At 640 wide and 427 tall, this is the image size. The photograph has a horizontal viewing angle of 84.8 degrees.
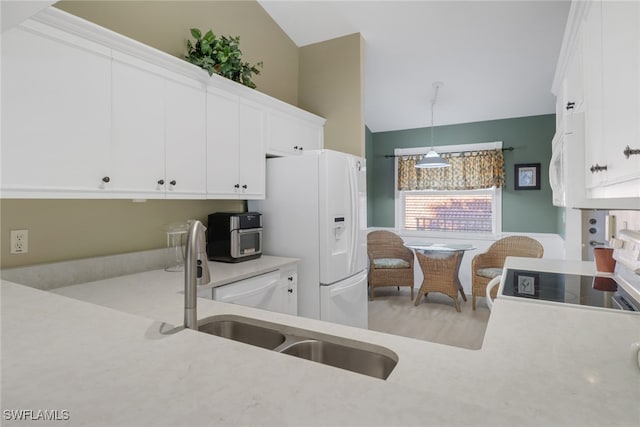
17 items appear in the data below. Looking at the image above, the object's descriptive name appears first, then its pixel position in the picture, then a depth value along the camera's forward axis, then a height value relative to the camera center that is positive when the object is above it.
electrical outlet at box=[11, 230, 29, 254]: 1.74 -0.14
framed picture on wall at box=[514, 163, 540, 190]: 4.67 +0.50
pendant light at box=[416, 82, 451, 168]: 4.14 +0.63
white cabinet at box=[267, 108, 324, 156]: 2.98 +0.75
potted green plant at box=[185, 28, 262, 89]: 2.38 +1.12
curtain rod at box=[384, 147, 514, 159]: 5.16 +0.91
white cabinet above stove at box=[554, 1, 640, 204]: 0.99 +0.42
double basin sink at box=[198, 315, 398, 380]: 1.06 -0.44
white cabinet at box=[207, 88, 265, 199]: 2.44 +0.49
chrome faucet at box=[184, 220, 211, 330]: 0.90 -0.16
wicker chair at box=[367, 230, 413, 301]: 4.76 -0.68
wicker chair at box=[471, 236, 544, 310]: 4.19 -0.53
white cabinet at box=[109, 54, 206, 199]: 1.86 +0.47
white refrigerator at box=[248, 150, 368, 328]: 2.73 -0.10
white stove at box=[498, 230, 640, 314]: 1.38 -0.36
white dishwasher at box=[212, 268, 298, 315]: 2.07 -0.51
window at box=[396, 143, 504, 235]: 4.92 +0.30
